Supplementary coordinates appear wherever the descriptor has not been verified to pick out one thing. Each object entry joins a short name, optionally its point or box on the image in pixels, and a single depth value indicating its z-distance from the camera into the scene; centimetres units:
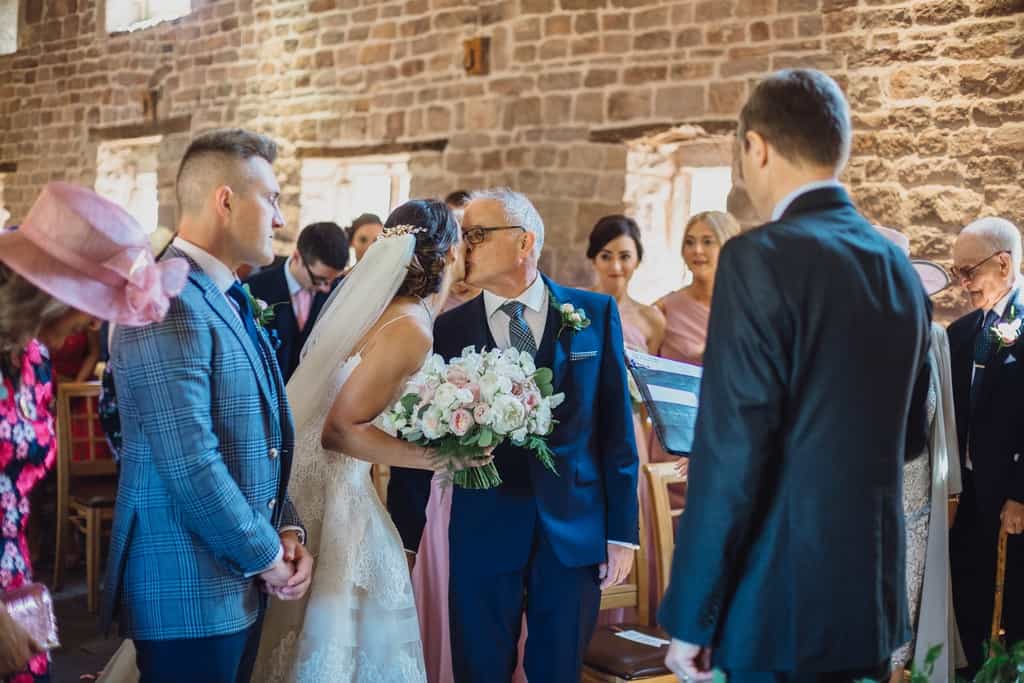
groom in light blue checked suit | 233
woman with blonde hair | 595
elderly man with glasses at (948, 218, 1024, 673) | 466
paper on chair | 359
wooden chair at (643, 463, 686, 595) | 381
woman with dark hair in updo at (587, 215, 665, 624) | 588
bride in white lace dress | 291
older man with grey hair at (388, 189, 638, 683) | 308
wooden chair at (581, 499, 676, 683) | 337
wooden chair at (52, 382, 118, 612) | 572
